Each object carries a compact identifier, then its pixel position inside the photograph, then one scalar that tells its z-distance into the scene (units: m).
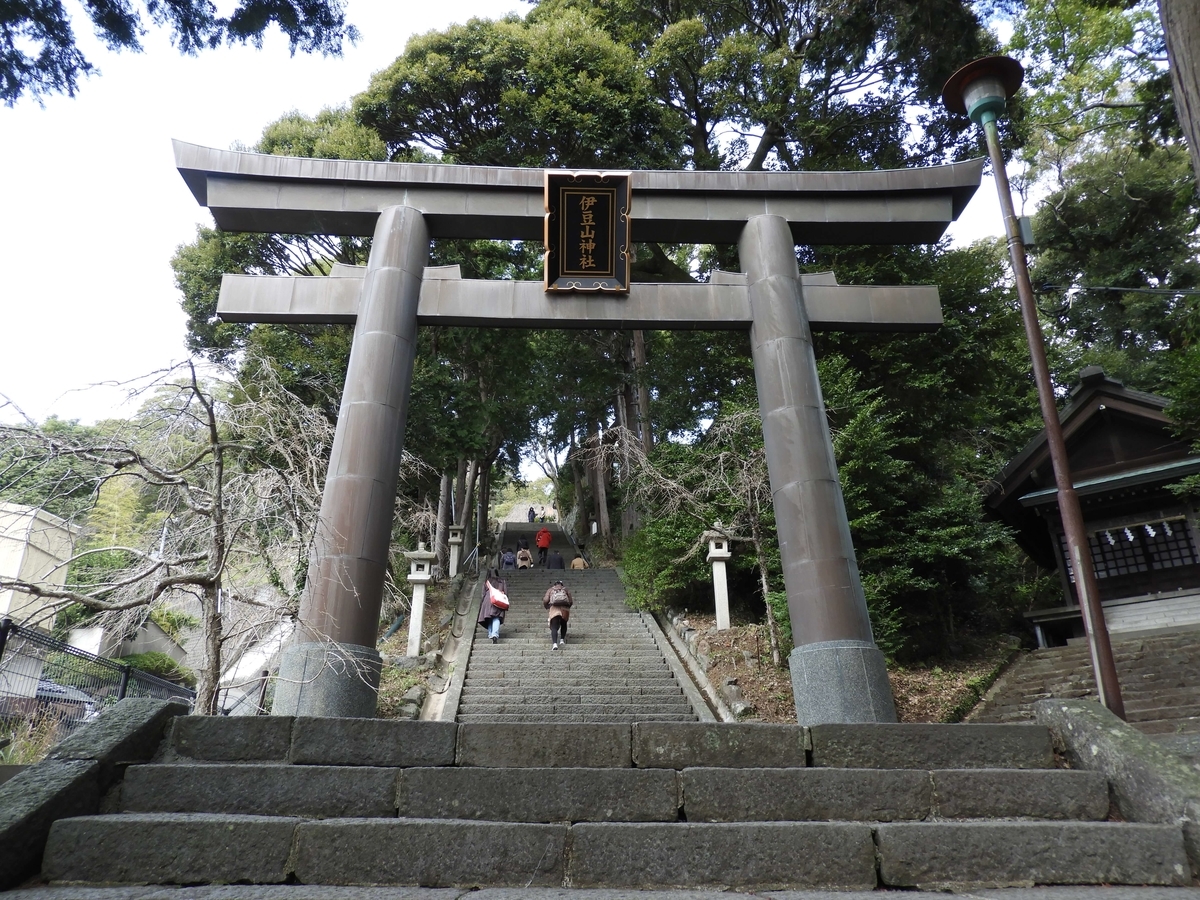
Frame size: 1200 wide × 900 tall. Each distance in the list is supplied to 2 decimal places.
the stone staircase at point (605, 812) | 3.24
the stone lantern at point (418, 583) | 12.92
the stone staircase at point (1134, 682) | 10.38
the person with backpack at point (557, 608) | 13.00
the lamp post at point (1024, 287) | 6.23
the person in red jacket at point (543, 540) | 22.73
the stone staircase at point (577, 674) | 10.46
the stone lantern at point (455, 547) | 19.08
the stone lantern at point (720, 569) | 12.98
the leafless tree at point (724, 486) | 12.05
